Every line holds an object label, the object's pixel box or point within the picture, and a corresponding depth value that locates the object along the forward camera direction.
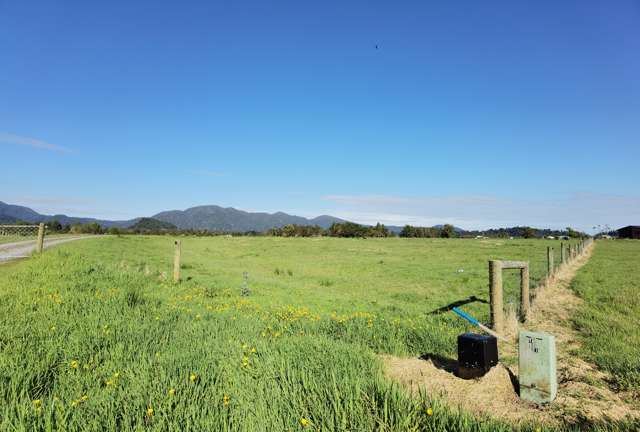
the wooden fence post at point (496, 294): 7.91
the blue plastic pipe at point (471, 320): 6.26
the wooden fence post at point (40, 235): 19.14
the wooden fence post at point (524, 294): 9.99
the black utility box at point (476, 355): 5.41
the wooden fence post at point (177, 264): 15.75
